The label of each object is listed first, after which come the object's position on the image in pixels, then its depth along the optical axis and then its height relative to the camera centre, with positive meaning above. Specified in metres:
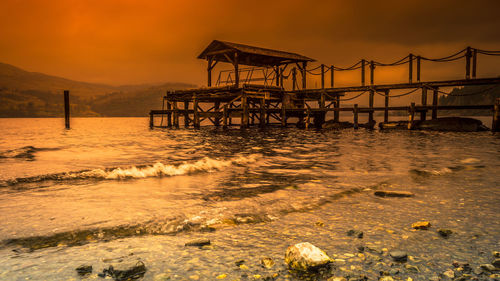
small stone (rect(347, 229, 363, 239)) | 3.23 -1.20
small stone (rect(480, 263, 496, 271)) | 2.48 -1.18
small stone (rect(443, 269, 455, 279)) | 2.39 -1.20
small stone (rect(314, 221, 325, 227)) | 3.64 -1.22
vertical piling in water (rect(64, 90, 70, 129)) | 34.16 +1.81
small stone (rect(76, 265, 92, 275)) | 2.53 -1.24
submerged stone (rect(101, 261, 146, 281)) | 2.45 -1.23
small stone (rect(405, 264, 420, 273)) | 2.50 -1.21
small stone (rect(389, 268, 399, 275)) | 2.46 -1.21
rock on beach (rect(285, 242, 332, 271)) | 2.54 -1.16
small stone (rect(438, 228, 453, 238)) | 3.24 -1.18
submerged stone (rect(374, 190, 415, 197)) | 4.99 -1.17
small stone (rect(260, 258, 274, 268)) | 2.63 -1.23
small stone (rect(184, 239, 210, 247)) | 3.11 -1.24
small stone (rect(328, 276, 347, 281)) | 2.38 -1.22
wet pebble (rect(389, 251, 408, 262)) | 2.69 -1.19
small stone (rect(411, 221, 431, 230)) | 3.45 -1.17
